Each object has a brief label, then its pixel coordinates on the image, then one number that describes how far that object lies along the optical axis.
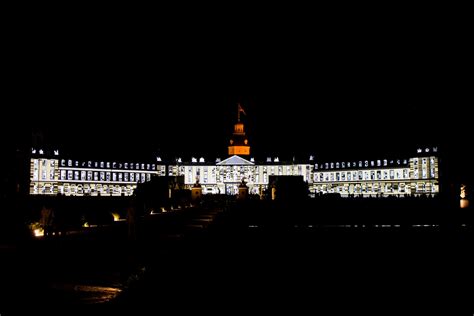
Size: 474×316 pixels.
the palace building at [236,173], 141.75
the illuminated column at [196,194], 74.19
